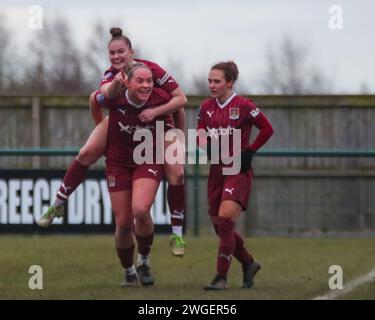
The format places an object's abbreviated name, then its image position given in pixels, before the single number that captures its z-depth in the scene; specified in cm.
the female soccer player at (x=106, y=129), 1094
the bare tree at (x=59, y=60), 3991
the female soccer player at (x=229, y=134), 1110
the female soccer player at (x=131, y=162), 1090
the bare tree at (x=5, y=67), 3791
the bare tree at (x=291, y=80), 4322
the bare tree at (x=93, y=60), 3950
